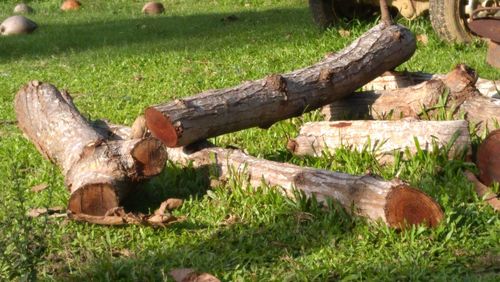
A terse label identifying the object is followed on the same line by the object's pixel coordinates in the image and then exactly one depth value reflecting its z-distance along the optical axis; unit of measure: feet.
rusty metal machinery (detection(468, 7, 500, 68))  41.64
